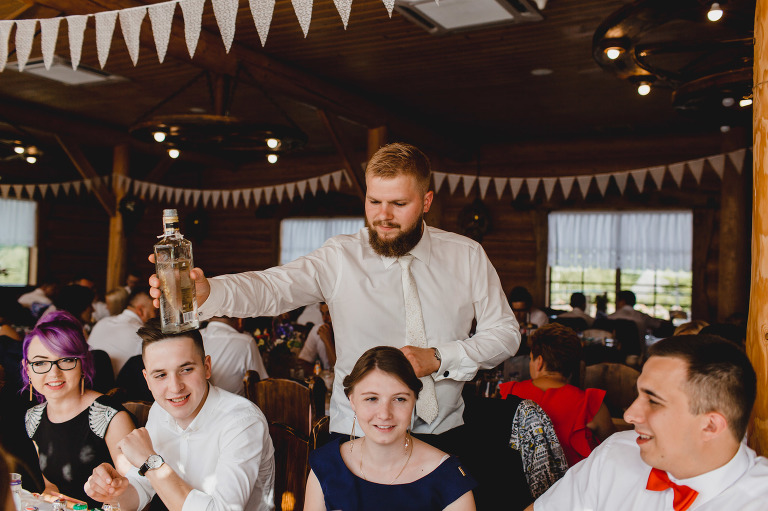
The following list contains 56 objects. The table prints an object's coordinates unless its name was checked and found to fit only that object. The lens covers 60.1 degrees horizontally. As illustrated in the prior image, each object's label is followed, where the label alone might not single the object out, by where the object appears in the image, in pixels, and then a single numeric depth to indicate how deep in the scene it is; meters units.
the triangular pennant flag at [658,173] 8.70
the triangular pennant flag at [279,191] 11.75
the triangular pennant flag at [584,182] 9.61
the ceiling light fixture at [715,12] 3.38
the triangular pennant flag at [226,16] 2.63
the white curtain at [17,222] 13.02
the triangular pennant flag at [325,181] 10.92
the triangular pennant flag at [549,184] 9.77
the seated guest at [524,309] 7.65
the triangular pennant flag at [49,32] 3.18
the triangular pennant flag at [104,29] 3.09
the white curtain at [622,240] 10.09
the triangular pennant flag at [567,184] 9.69
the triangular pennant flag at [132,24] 3.09
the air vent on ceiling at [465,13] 5.01
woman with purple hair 2.56
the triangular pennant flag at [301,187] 11.25
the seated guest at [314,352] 5.74
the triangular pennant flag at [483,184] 10.03
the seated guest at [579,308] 8.38
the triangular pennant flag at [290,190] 11.60
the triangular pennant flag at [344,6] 2.36
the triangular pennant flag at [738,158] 8.38
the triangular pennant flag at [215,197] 12.49
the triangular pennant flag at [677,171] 8.59
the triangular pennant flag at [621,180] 9.06
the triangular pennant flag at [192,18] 2.73
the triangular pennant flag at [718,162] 8.39
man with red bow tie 1.60
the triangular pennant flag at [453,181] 10.09
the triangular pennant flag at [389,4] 2.29
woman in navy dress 1.96
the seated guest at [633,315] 8.11
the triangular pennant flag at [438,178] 10.17
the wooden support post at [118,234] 11.10
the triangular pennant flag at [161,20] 2.89
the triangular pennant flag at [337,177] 10.66
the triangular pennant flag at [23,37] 3.29
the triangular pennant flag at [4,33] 3.28
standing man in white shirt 2.10
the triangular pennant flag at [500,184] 10.05
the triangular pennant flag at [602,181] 9.42
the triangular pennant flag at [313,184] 11.06
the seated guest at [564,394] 3.03
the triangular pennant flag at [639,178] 9.13
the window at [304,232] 13.02
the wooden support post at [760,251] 2.00
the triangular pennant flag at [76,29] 3.11
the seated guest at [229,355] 4.25
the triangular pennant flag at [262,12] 2.58
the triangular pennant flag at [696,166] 8.37
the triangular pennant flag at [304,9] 2.47
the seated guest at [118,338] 4.84
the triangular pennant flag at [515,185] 9.81
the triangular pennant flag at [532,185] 9.82
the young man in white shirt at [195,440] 2.09
